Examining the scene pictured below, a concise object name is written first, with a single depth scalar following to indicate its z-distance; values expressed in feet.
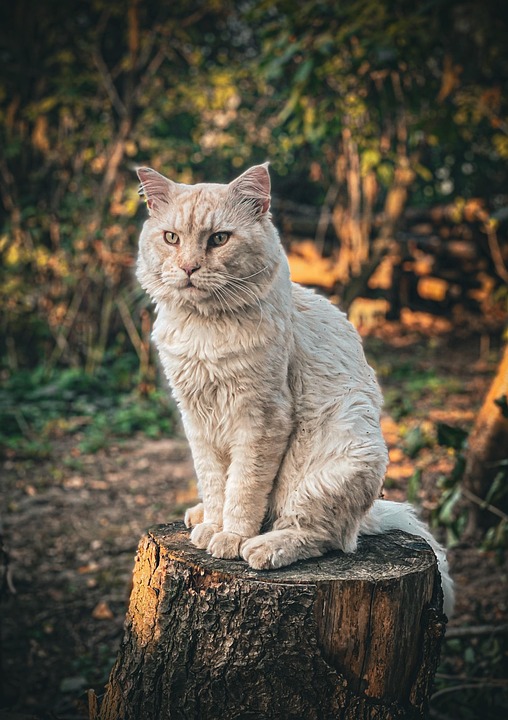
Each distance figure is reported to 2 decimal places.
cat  7.54
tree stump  6.85
